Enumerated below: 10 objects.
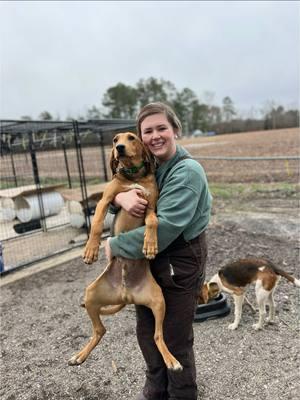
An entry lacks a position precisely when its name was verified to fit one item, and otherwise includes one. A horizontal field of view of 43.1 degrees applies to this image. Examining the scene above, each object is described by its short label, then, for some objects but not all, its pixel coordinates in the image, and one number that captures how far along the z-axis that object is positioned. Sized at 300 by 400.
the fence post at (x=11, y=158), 8.74
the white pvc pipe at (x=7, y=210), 10.06
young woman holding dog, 2.19
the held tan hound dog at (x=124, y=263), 2.35
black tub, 4.12
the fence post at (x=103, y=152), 12.24
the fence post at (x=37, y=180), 8.75
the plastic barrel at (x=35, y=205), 9.40
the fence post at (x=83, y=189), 8.05
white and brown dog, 3.81
